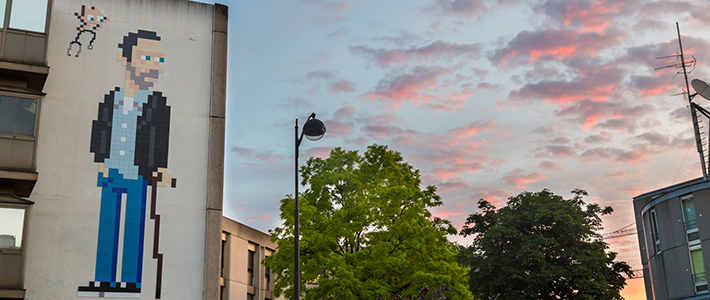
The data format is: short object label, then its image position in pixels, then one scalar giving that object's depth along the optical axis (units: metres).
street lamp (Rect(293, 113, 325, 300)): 21.69
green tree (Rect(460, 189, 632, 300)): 48.00
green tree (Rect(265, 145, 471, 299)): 30.80
